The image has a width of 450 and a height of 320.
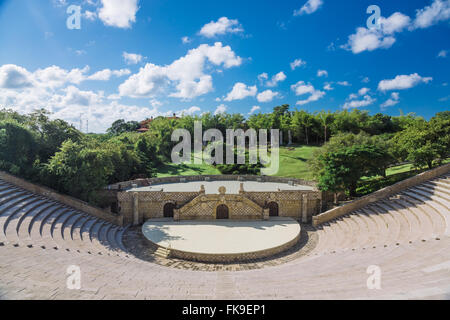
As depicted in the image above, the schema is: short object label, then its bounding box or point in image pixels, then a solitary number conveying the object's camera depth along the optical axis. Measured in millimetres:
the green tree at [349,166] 20938
